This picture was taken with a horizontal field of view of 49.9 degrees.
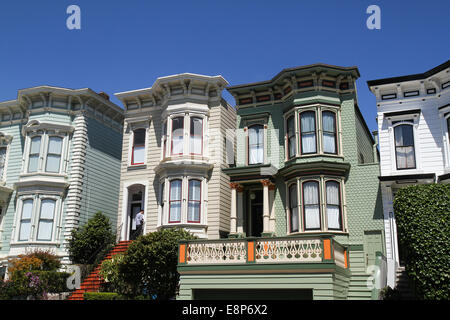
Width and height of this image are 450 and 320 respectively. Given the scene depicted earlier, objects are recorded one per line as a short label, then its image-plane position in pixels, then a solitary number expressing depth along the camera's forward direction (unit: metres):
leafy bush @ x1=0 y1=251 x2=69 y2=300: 23.98
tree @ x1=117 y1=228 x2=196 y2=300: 20.73
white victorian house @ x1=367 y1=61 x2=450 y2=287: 21.45
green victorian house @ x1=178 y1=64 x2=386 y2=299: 18.16
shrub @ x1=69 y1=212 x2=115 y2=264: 27.73
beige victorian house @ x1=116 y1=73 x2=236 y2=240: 26.19
